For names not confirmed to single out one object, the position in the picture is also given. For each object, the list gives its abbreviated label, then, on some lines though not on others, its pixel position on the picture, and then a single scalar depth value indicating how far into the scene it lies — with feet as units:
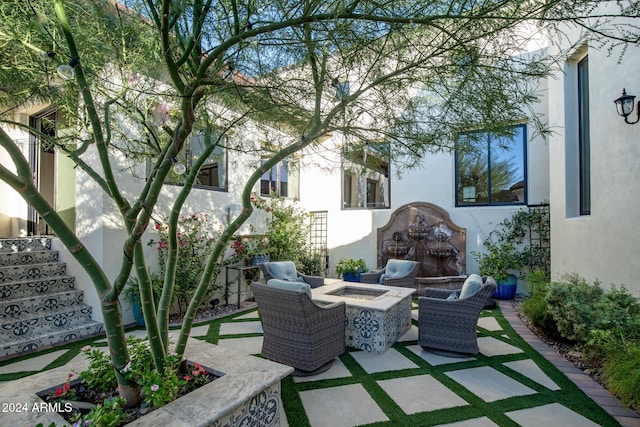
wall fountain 24.26
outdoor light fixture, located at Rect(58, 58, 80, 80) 4.92
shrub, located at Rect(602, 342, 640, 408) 8.03
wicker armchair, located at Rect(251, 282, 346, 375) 10.48
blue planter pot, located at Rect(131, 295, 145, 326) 15.98
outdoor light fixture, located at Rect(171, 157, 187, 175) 6.19
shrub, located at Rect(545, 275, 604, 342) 11.44
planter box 5.01
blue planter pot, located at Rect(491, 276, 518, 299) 21.99
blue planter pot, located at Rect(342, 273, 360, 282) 25.32
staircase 13.34
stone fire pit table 12.74
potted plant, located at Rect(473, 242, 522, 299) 22.00
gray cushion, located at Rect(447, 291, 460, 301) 13.38
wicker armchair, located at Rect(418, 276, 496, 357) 12.07
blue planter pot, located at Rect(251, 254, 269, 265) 21.99
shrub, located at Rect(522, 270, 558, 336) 14.25
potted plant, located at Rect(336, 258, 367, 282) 25.38
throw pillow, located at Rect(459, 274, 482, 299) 12.35
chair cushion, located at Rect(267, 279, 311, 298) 11.70
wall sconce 11.09
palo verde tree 5.52
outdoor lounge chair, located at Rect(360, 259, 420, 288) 19.65
